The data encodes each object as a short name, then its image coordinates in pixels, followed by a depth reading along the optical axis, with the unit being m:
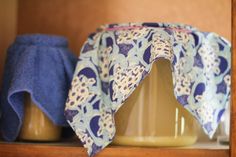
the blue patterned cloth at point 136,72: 0.79
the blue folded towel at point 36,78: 0.83
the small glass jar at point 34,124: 0.86
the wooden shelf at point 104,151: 0.77
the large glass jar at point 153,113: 0.82
